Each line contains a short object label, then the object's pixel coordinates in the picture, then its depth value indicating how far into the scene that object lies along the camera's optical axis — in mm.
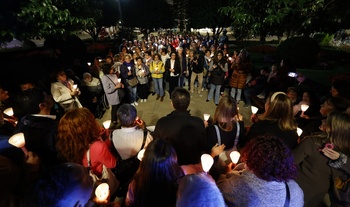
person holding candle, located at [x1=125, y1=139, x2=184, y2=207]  1599
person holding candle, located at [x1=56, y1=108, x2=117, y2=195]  2355
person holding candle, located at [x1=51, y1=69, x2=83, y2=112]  4625
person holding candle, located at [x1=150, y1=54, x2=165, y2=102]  7410
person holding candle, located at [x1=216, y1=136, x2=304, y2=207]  1497
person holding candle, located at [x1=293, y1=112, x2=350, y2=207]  2146
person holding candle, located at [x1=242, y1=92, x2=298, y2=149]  2721
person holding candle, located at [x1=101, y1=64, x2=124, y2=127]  5608
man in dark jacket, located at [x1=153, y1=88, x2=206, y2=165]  2701
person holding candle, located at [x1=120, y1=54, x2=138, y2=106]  6789
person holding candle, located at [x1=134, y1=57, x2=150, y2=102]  7253
